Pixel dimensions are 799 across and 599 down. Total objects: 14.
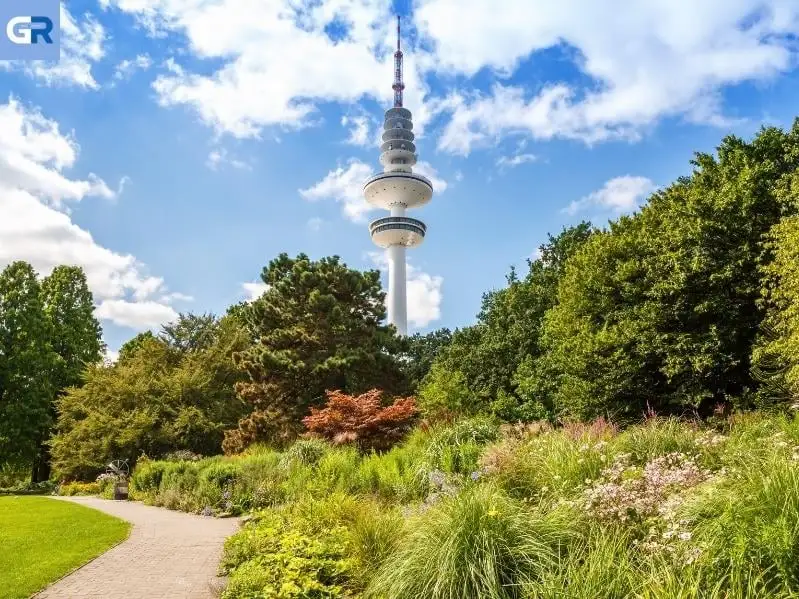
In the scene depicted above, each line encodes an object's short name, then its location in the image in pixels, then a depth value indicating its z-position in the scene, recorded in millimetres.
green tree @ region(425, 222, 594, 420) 25281
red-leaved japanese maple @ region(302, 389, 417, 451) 18406
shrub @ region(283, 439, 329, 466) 15210
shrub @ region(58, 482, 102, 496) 22262
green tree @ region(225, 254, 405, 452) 25219
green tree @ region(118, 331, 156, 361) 39312
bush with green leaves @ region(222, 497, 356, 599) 5703
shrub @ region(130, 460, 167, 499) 17812
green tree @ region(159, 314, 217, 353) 31331
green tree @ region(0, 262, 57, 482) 29516
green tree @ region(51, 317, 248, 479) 24875
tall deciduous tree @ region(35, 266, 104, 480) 33594
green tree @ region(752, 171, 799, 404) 13742
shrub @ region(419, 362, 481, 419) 26547
